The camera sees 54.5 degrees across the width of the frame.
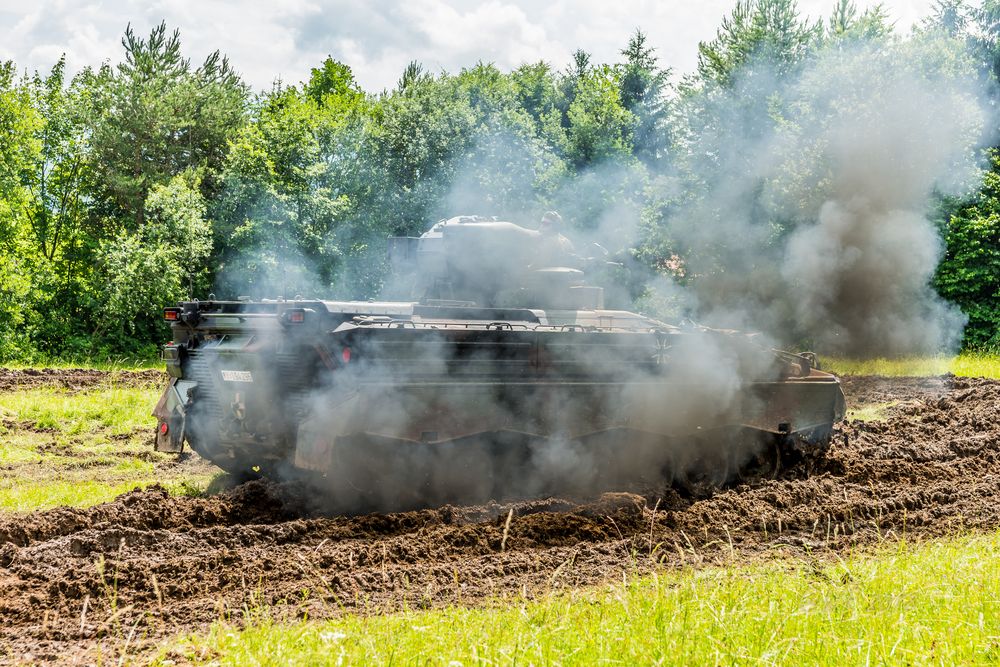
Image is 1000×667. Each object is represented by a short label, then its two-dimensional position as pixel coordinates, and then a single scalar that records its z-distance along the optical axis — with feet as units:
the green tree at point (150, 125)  98.63
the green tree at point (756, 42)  99.19
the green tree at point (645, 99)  107.55
